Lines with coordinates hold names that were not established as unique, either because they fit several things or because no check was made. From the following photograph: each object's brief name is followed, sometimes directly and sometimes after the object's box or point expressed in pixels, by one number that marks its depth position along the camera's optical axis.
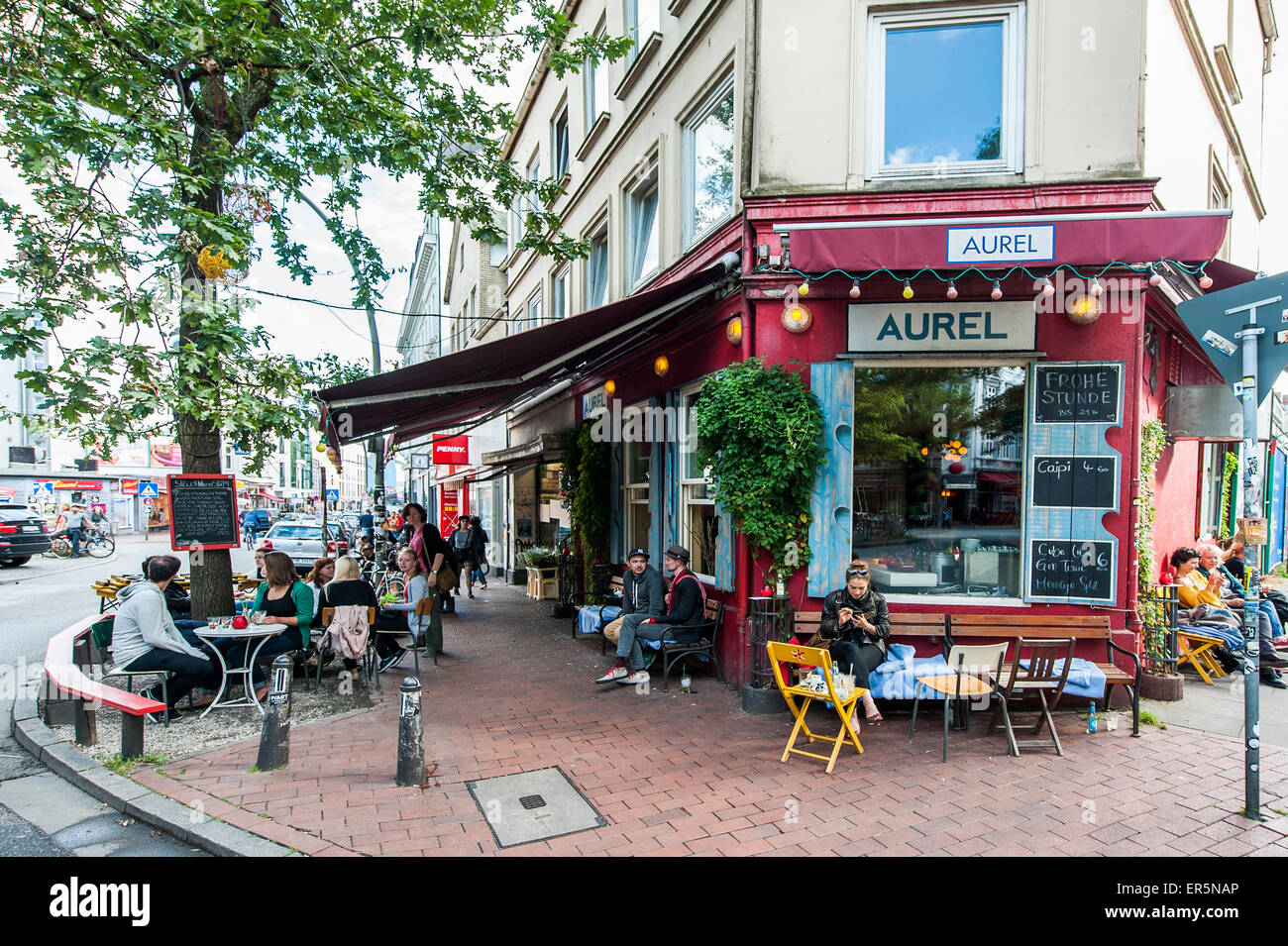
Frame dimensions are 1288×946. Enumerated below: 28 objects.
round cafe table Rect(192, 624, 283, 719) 6.11
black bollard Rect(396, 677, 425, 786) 4.55
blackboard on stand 7.06
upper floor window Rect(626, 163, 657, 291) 9.83
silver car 18.20
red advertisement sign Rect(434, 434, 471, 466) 18.47
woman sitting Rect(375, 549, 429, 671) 7.55
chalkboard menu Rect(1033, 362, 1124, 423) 5.96
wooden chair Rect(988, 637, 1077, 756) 5.06
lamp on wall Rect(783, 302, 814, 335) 6.31
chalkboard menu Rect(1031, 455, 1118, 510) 5.96
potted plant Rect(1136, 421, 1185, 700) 6.29
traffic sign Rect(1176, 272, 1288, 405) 4.02
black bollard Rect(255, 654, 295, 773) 4.86
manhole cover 3.99
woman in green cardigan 6.67
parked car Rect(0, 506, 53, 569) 20.23
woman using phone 5.64
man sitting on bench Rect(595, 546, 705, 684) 7.01
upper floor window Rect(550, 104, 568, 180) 14.57
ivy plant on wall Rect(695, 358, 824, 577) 6.09
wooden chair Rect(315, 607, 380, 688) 7.22
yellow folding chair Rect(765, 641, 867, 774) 4.73
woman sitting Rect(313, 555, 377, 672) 6.92
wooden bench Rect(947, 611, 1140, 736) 5.89
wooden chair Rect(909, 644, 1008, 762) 5.11
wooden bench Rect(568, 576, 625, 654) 8.86
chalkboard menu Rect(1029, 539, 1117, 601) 5.96
